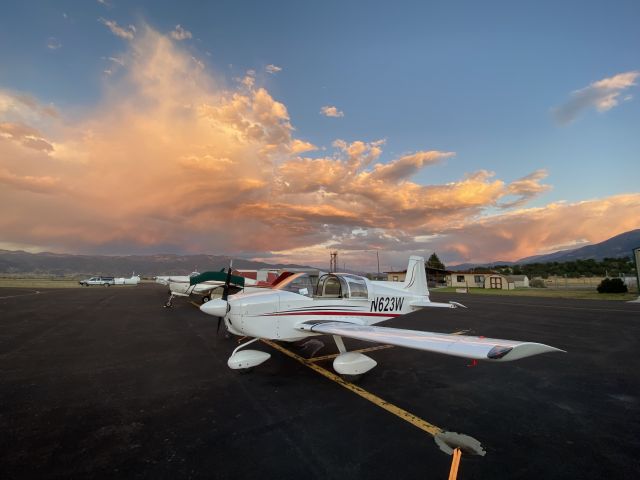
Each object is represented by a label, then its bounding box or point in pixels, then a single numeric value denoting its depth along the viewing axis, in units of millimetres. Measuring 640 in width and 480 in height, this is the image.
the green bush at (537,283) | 54594
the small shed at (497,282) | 52422
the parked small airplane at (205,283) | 15906
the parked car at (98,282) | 52544
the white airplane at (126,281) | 59969
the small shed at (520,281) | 60750
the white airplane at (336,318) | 4062
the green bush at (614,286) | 29891
